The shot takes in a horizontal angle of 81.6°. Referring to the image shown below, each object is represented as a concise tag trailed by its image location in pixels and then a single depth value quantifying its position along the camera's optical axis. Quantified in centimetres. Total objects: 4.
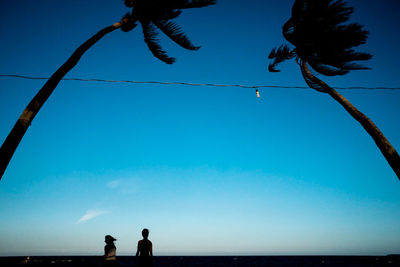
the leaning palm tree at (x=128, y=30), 528
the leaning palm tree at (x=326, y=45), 734
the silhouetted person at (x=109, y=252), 705
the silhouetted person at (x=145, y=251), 642
